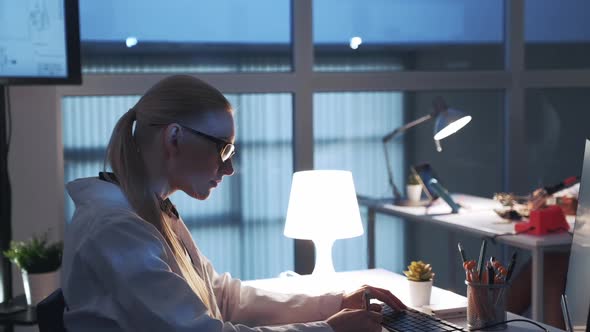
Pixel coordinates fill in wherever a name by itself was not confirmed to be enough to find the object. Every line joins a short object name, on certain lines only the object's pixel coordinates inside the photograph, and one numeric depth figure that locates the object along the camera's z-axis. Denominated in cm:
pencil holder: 181
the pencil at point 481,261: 183
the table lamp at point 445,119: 340
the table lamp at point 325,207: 237
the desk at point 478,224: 295
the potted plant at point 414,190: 391
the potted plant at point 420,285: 211
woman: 147
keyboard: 178
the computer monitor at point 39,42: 295
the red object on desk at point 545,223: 310
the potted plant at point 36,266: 296
